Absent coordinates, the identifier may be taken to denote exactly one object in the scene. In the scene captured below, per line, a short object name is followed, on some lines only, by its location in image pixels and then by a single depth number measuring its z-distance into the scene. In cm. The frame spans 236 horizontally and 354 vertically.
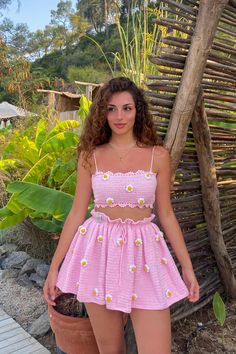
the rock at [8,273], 433
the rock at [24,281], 407
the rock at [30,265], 430
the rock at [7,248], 499
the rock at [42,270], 411
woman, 179
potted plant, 243
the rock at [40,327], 308
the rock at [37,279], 399
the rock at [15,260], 449
